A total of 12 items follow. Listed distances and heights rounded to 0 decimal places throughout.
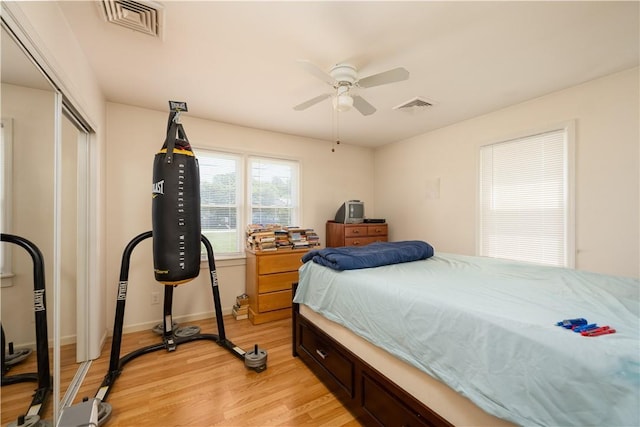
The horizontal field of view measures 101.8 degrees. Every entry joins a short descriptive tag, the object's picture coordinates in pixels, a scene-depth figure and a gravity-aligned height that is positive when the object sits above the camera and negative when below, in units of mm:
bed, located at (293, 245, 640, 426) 766 -514
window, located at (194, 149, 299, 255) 3338 +253
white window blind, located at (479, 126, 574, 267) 2512 +151
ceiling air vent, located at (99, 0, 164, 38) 1480 +1193
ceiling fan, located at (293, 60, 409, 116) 1698 +933
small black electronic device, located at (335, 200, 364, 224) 3857 -2
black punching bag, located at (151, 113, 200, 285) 2020 +22
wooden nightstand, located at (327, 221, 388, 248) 3803 -317
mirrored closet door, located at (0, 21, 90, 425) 1137 -6
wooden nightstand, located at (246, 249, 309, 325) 3100 -848
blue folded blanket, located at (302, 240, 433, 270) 1952 -348
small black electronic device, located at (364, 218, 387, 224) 4120 -130
